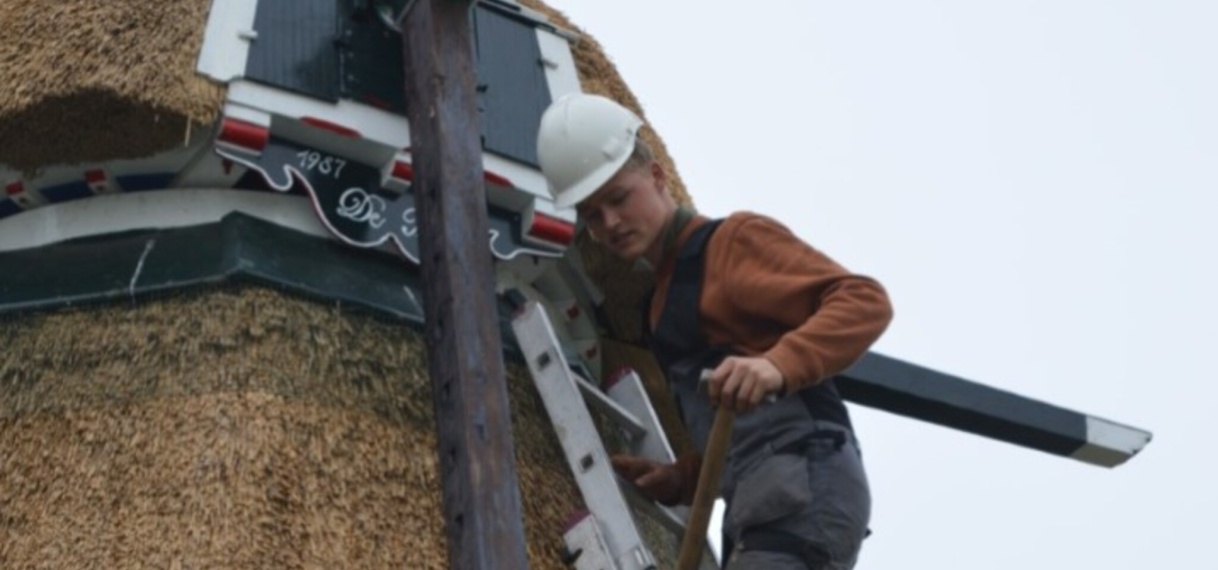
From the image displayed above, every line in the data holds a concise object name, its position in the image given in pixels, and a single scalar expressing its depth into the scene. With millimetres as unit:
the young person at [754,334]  9917
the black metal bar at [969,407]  12873
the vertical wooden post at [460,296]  10178
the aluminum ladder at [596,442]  10957
